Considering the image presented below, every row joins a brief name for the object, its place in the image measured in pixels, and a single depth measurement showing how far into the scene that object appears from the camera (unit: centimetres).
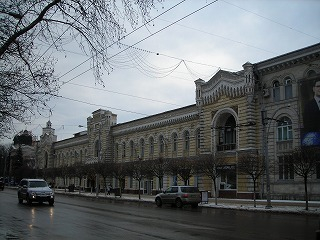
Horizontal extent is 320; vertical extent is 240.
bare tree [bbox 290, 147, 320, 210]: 2659
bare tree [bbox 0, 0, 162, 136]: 1062
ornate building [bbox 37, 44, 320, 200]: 3512
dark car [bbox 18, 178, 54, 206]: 2875
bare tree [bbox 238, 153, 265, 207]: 3228
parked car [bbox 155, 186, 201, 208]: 3159
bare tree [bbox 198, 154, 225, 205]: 3625
